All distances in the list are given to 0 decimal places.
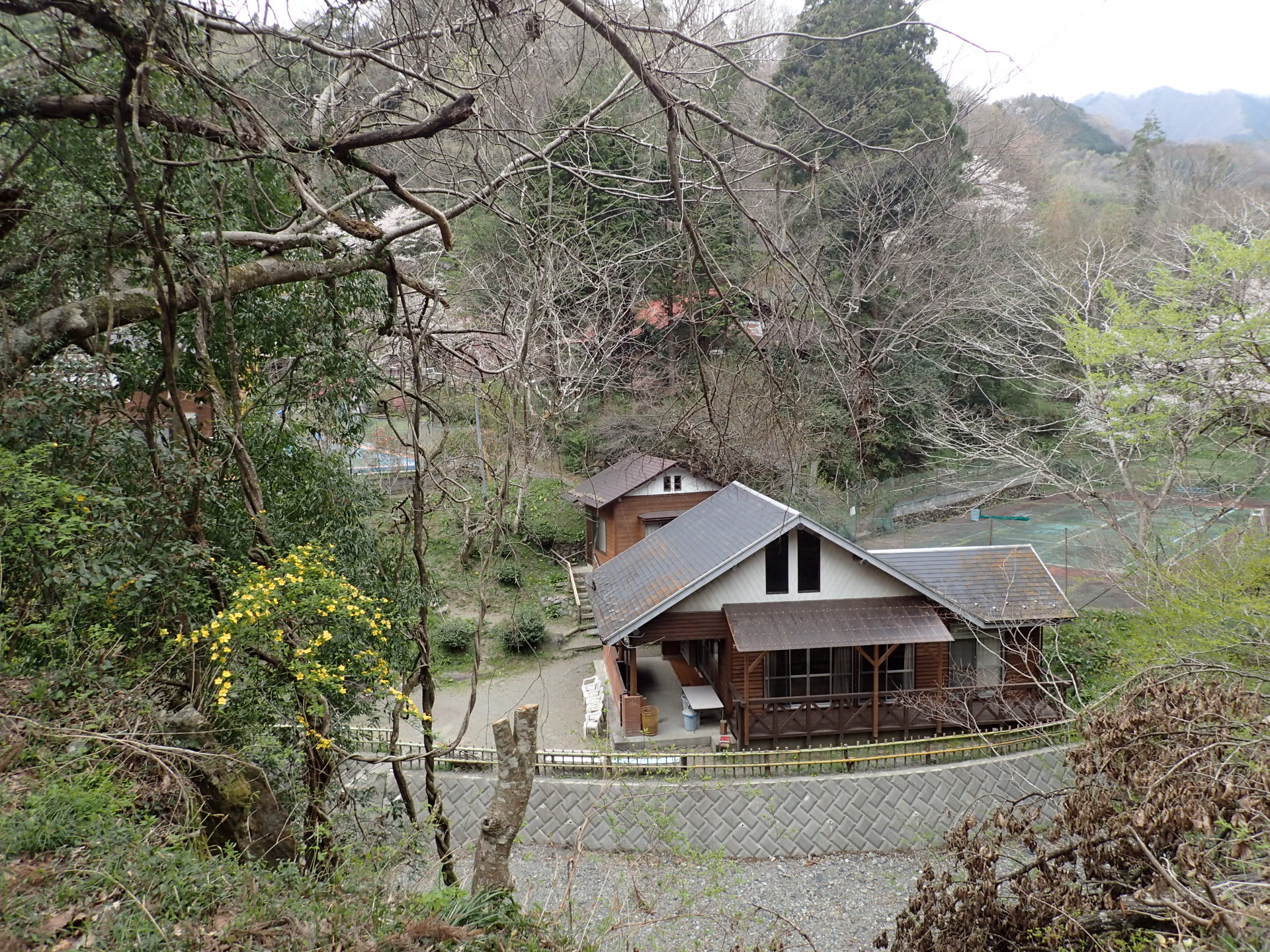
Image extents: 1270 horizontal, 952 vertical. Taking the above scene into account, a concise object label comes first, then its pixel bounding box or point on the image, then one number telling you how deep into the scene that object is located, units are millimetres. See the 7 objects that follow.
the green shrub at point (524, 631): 16016
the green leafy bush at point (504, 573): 17373
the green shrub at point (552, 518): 20828
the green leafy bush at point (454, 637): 16062
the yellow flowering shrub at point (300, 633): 4250
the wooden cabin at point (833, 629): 11938
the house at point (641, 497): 18547
